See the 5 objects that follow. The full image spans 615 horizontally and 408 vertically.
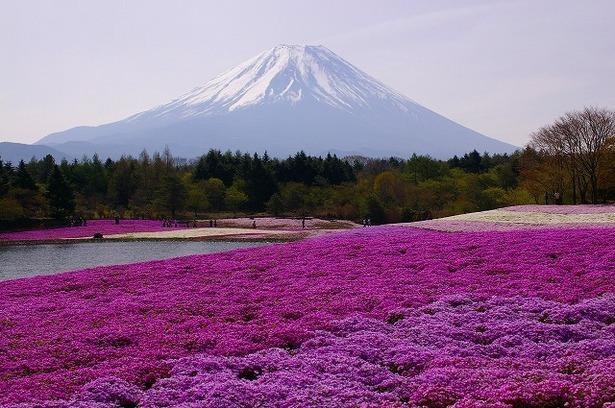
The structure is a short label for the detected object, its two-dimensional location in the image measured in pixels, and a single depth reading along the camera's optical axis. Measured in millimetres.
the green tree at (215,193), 96250
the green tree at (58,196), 79688
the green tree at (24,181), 79988
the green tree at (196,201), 91188
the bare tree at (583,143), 65500
